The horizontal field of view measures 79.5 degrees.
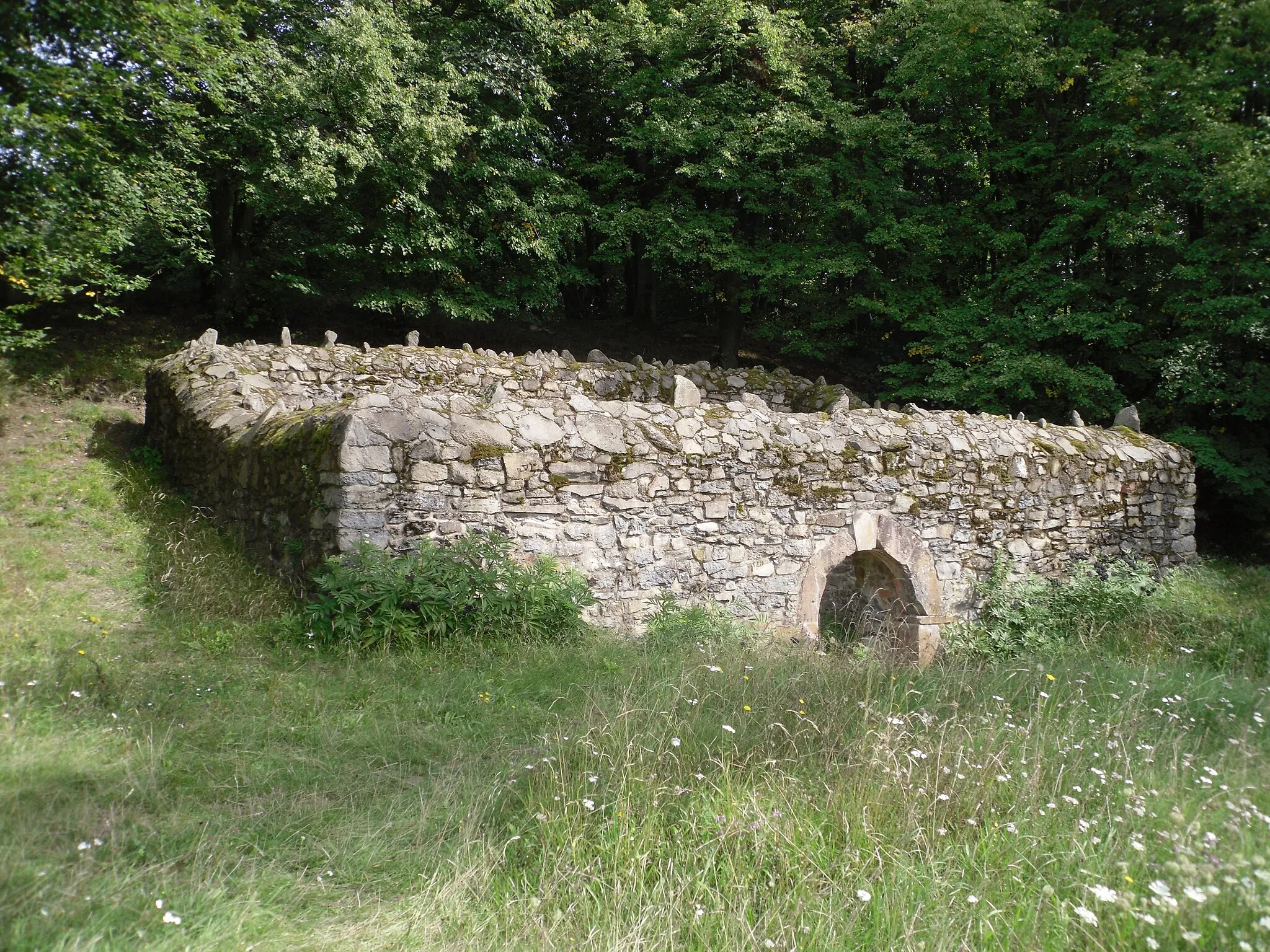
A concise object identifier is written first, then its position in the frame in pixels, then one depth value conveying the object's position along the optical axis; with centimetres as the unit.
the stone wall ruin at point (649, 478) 573
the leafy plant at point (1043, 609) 779
